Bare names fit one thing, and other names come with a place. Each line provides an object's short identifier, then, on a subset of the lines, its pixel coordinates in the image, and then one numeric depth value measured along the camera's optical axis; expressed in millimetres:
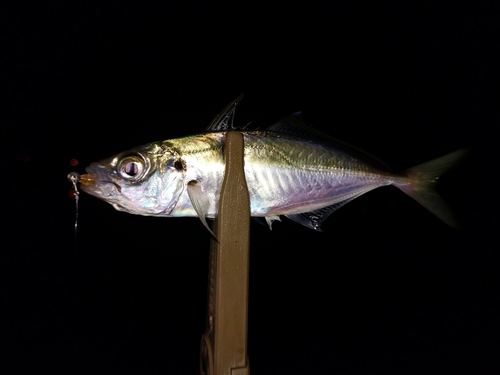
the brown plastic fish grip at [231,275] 184
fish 195
